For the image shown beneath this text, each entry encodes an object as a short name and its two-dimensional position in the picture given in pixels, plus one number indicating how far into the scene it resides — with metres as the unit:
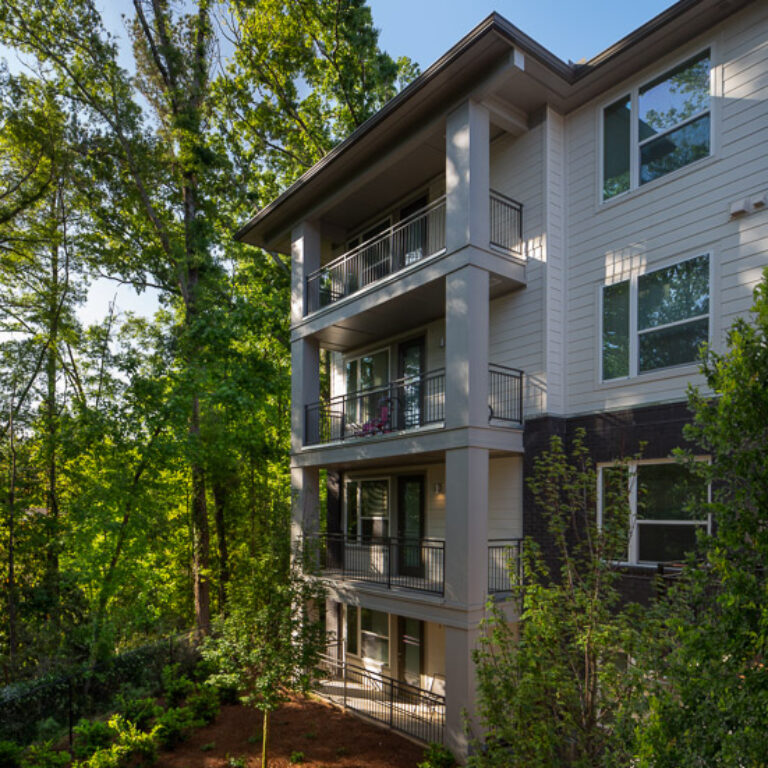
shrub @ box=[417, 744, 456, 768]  8.82
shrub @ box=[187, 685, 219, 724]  11.55
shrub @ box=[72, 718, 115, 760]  9.84
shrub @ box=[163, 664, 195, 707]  12.49
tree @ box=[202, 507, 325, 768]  9.47
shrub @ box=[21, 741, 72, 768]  9.24
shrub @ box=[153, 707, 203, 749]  10.34
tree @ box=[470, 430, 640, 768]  4.64
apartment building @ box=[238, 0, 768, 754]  8.60
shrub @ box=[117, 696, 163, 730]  11.20
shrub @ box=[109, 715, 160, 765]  9.60
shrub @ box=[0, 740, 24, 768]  9.55
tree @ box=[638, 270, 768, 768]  2.60
